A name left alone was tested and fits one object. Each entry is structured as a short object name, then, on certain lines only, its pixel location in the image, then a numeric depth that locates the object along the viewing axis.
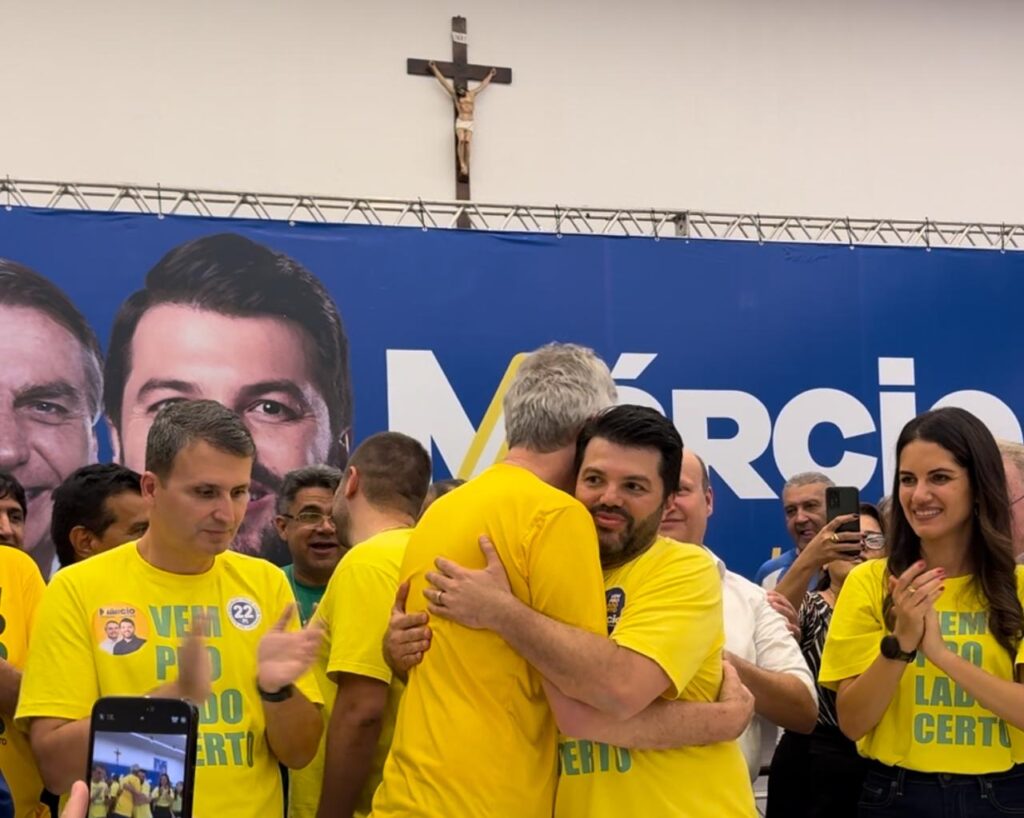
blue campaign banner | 5.50
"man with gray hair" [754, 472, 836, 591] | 5.14
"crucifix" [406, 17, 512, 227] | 8.41
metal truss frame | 5.64
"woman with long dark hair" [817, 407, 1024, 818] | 2.54
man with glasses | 4.11
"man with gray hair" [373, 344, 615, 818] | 2.00
